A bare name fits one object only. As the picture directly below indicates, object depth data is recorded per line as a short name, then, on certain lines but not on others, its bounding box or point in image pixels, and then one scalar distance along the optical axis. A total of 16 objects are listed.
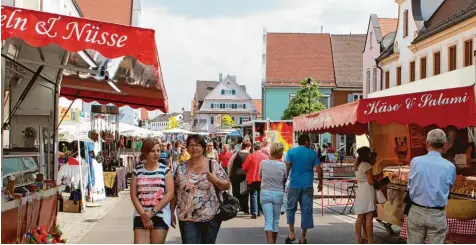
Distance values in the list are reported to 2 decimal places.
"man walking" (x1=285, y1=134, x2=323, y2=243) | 11.16
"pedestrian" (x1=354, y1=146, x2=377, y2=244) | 10.60
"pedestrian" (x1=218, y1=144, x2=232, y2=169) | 22.50
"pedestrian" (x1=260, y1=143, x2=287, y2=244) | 10.37
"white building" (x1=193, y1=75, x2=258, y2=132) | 115.56
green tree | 60.09
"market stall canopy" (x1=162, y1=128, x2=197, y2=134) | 48.02
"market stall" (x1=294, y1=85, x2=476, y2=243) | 9.11
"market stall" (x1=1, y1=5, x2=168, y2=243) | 6.29
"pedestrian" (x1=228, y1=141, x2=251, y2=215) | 16.08
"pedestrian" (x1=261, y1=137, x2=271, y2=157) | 16.20
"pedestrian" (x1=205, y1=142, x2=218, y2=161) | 22.12
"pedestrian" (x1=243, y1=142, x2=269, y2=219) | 14.81
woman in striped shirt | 6.81
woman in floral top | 6.86
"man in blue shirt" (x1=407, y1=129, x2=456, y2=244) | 6.99
